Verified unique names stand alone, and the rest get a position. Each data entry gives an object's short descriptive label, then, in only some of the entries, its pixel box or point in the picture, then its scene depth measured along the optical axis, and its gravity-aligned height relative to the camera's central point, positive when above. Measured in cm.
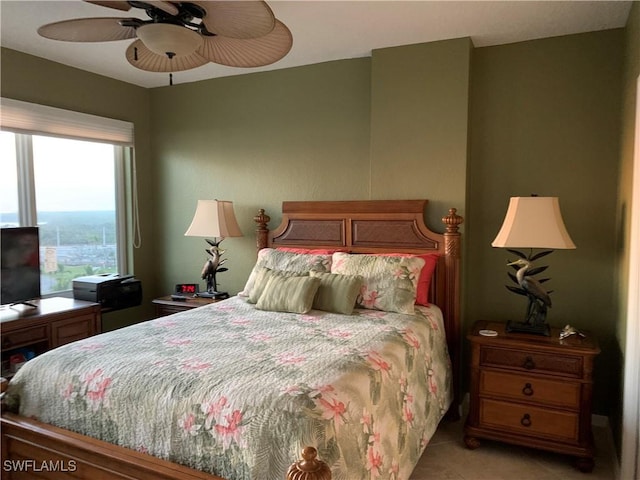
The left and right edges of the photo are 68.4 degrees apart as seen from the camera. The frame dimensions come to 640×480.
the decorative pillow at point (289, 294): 278 -49
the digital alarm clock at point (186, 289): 405 -66
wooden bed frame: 167 -40
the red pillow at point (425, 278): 297 -41
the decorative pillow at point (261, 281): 299 -44
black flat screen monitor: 309 -36
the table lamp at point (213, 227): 372 -11
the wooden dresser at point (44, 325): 292 -75
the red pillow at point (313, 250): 339 -27
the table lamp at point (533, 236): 262 -12
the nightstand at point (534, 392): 252 -99
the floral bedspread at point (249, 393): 152 -66
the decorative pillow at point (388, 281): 279 -41
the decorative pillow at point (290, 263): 318 -34
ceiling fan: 176 +75
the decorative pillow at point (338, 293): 277 -48
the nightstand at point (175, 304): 372 -73
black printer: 359 -61
